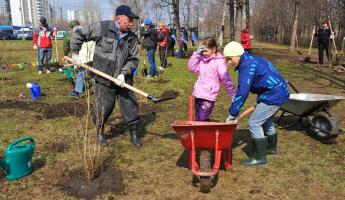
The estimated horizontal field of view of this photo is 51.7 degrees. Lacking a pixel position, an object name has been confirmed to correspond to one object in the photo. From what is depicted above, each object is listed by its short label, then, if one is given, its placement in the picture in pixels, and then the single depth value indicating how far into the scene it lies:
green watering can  3.89
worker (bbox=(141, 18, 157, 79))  11.55
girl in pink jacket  4.55
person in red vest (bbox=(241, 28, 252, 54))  15.05
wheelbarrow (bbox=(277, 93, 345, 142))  4.96
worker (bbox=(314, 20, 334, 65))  14.13
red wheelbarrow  3.50
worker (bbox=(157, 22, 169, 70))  13.00
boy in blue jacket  3.92
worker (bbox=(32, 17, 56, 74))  11.41
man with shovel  4.54
